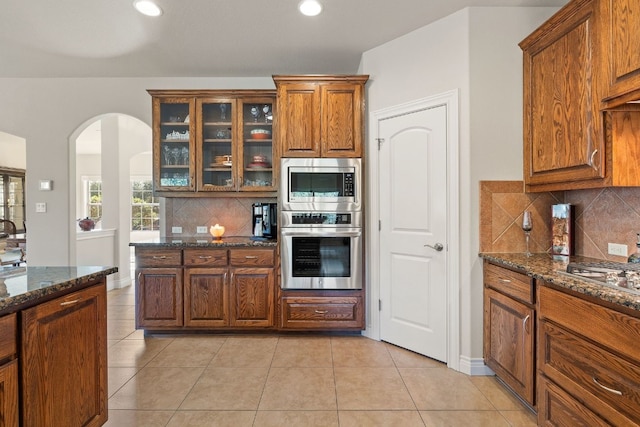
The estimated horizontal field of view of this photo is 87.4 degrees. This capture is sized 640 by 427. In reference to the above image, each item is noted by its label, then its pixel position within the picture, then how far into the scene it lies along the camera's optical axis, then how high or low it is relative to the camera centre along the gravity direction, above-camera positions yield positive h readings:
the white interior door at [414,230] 2.62 -0.16
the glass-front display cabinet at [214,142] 3.45 +0.74
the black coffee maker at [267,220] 3.41 -0.08
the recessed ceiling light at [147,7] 2.42 +1.52
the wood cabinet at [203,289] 3.13 -0.72
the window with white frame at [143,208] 7.80 +0.10
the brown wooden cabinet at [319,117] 3.09 +0.88
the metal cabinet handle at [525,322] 1.89 -0.64
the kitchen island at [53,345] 1.20 -0.55
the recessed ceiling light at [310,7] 2.42 +1.51
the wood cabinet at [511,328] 1.87 -0.72
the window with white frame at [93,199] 8.10 +0.33
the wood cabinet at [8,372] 1.15 -0.56
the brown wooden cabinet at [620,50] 1.53 +0.77
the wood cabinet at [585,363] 1.25 -0.65
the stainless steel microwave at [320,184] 3.09 +0.26
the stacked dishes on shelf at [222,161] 3.51 +0.54
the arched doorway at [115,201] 4.46 +0.17
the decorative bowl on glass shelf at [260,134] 3.51 +0.82
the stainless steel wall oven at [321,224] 3.09 -0.11
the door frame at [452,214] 2.51 -0.02
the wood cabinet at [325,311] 3.10 -0.92
